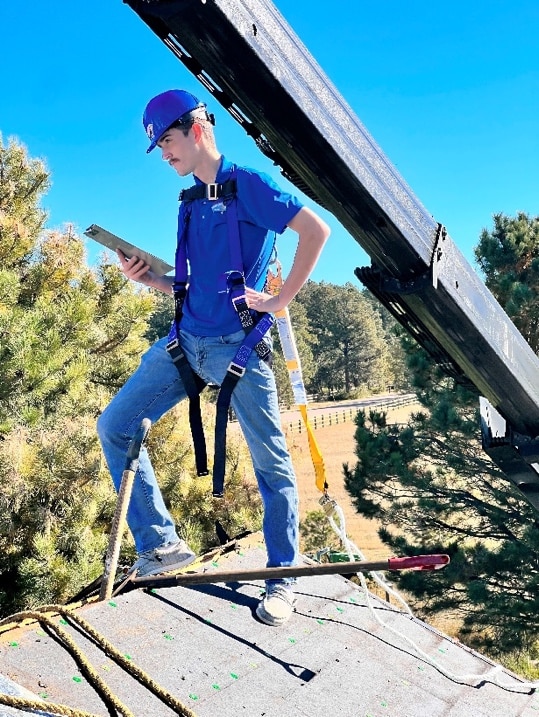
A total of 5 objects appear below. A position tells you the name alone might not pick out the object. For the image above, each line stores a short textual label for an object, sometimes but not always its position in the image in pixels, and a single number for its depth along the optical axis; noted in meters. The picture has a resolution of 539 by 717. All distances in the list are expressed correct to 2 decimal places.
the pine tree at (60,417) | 7.27
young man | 2.27
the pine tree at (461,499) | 10.74
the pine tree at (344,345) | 49.97
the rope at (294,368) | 2.62
